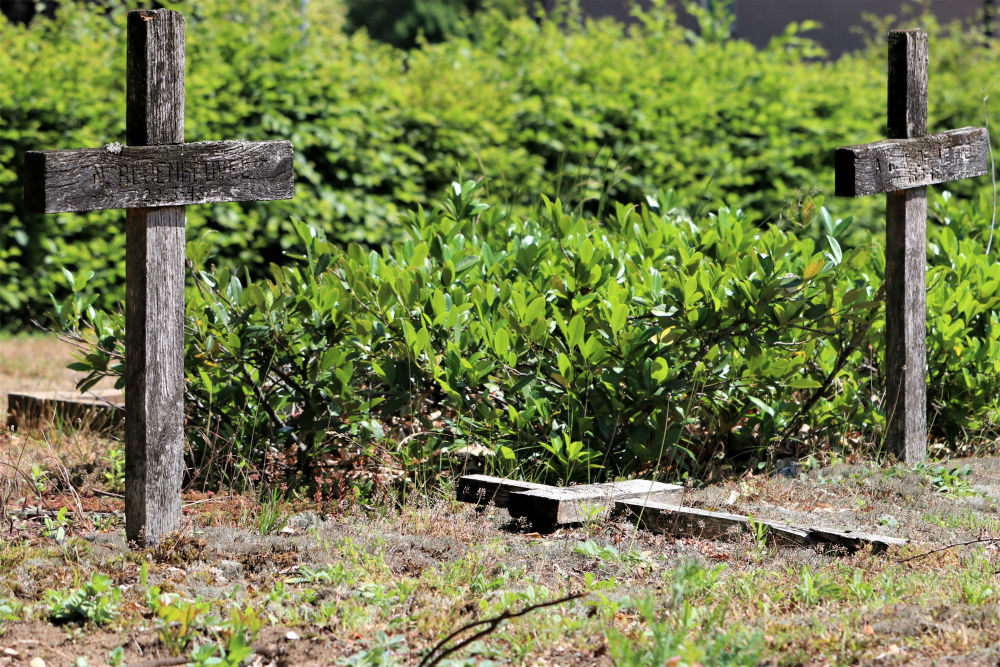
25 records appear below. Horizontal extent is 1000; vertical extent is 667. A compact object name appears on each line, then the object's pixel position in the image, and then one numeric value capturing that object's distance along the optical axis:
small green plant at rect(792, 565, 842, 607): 6.41
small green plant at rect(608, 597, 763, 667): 5.29
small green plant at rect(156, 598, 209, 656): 5.79
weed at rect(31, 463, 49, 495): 8.59
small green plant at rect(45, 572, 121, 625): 6.12
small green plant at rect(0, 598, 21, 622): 6.06
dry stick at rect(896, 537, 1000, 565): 6.97
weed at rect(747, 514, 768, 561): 7.28
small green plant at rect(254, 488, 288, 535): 7.73
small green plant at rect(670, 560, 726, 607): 6.46
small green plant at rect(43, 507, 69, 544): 7.43
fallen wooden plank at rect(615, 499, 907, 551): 7.47
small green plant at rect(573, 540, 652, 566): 7.18
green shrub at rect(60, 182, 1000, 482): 8.91
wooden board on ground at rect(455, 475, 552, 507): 8.45
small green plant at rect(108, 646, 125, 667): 5.64
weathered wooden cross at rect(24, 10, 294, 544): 7.27
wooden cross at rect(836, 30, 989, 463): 10.01
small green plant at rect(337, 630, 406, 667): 5.62
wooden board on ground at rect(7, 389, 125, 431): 10.86
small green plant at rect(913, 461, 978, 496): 8.95
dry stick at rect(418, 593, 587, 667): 5.20
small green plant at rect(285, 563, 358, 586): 6.70
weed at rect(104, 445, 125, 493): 9.02
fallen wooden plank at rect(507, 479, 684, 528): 7.86
